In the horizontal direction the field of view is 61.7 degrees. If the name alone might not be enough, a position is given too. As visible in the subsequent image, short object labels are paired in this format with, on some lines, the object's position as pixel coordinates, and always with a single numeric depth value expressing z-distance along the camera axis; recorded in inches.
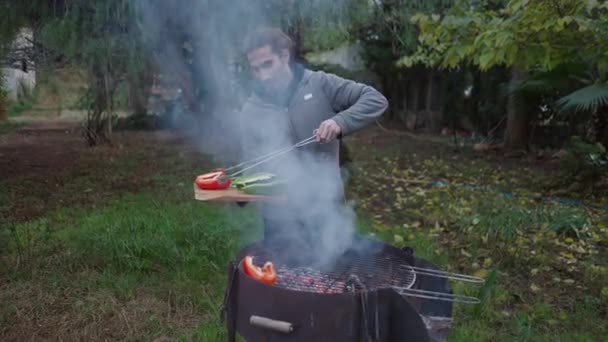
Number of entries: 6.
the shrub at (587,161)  228.4
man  98.0
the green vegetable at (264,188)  94.7
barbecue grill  73.9
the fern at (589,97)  204.1
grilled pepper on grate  82.7
